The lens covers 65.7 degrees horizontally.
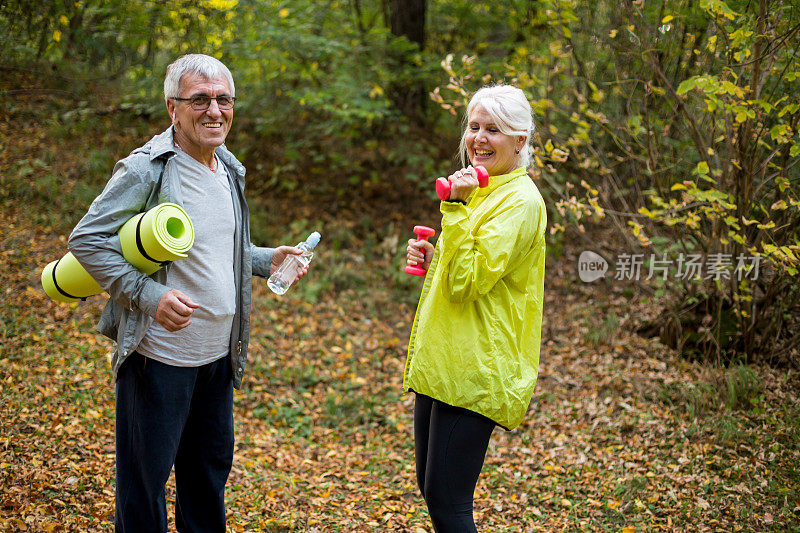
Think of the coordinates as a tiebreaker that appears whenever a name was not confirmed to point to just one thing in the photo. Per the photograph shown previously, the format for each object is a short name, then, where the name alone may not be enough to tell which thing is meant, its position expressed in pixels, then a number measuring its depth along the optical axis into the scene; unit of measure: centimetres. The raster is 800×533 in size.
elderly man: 217
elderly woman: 217
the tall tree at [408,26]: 843
